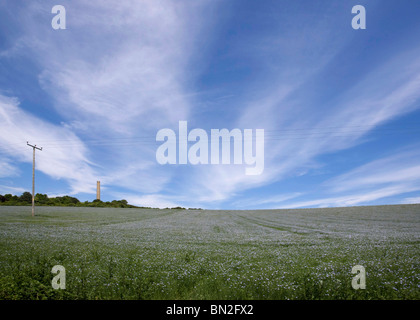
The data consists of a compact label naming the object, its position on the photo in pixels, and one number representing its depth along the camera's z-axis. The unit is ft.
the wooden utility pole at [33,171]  173.24
